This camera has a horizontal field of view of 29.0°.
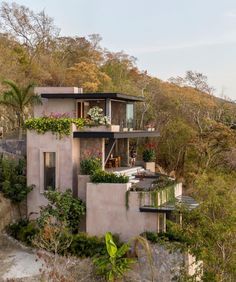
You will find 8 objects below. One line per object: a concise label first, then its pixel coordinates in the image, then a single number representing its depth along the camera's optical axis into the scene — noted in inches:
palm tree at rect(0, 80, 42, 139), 1007.0
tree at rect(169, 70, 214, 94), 1782.0
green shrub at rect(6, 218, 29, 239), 898.7
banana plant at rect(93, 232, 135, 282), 740.6
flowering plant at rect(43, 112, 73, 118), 940.6
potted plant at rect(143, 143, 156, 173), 1143.6
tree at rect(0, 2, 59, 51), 1738.4
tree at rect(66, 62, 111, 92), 1565.0
